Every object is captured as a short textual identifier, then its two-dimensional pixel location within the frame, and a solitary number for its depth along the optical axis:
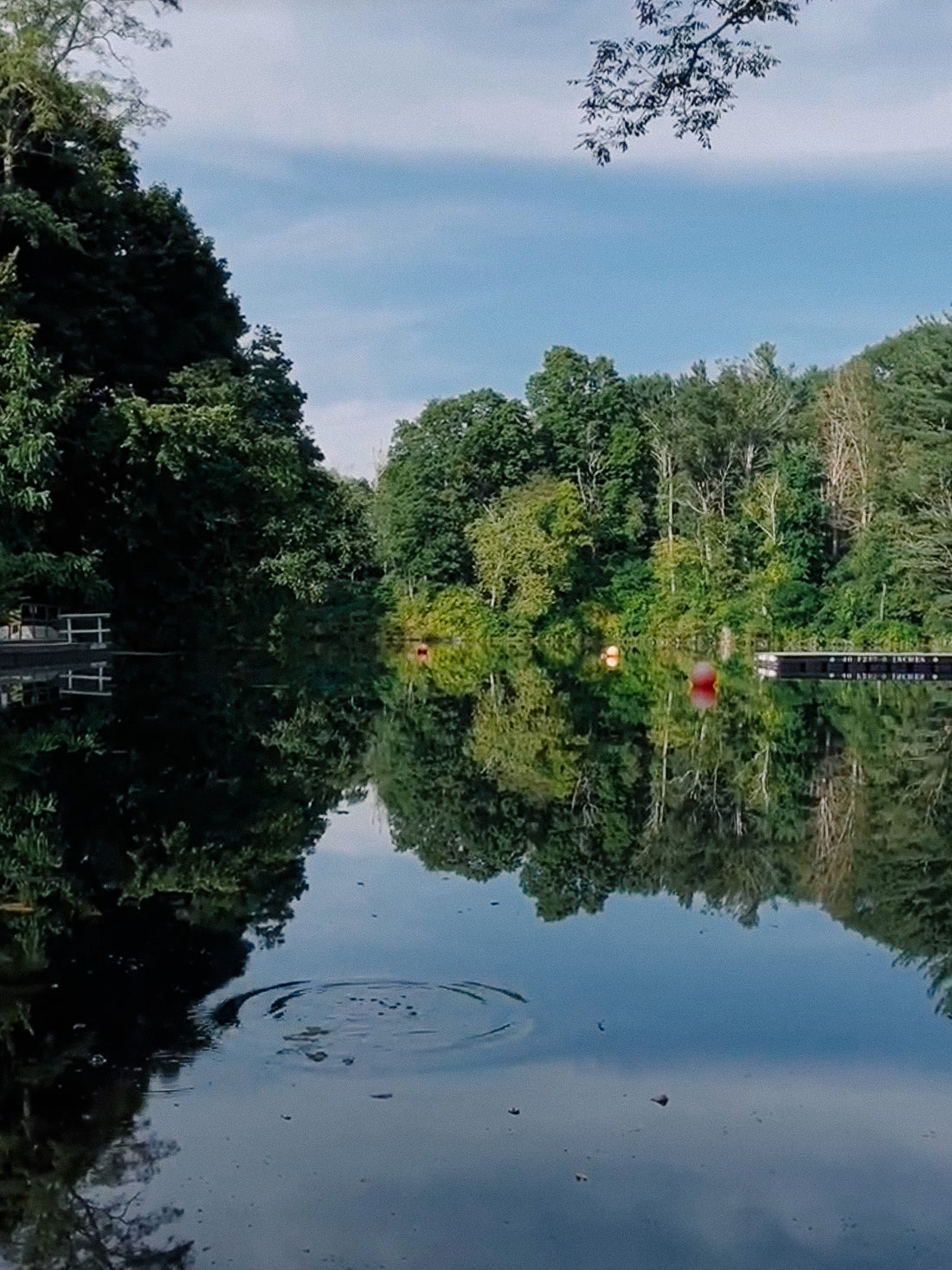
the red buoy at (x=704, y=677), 32.19
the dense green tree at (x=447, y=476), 65.62
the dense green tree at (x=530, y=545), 62.72
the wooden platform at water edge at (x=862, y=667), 39.47
